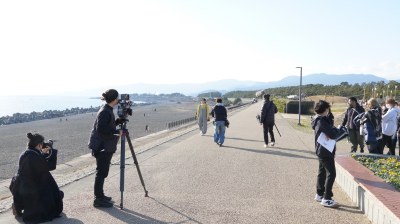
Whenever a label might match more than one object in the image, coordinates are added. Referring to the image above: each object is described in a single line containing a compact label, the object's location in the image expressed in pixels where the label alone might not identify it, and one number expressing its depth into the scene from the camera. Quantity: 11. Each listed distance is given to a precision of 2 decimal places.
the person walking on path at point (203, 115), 15.36
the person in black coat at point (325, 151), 5.94
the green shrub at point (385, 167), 6.30
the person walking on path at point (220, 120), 12.52
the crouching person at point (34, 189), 5.24
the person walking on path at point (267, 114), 11.96
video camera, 6.03
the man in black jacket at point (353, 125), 10.47
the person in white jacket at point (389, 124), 9.53
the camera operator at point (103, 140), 5.84
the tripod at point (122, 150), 5.98
